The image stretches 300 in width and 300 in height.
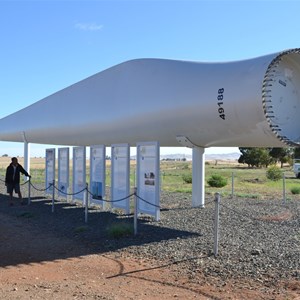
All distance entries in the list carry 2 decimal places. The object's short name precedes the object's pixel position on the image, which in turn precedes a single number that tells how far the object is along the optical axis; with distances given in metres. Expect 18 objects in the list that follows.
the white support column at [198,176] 13.40
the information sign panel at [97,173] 14.34
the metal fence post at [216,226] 8.01
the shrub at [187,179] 34.36
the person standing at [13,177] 16.52
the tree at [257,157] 73.00
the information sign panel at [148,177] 11.40
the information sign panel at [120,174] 12.87
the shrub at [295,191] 23.30
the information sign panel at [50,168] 18.50
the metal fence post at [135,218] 10.06
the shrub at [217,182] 29.27
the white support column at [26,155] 24.87
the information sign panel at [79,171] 15.83
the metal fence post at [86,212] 12.23
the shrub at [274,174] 38.62
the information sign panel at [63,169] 17.06
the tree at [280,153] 75.00
